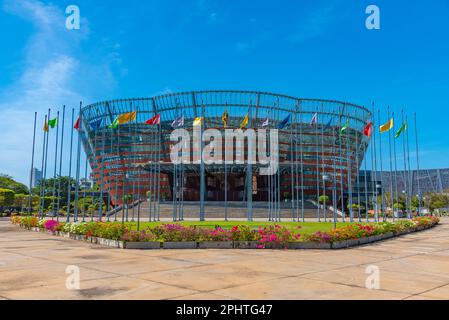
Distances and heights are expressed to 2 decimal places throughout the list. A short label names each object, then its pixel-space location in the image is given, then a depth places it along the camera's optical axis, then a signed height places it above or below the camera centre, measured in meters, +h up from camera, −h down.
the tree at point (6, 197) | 77.02 +0.97
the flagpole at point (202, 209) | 43.88 -0.73
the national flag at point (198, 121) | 43.72 +9.50
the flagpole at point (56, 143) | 38.88 +6.14
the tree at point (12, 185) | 113.54 +5.17
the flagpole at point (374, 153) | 44.47 +5.96
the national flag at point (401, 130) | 44.47 +8.74
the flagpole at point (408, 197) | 46.80 +0.89
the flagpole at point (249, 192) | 46.14 +1.36
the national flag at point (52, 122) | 38.16 +8.03
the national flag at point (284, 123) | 50.51 +10.81
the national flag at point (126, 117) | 38.98 +8.81
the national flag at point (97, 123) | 44.81 +9.49
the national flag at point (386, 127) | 42.09 +8.62
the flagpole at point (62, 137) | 38.08 +6.84
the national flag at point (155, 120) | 41.09 +8.97
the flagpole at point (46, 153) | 39.62 +5.12
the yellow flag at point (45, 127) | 39.62 +7.87
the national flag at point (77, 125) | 36.47 +7.49
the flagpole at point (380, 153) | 46.55 +6.16
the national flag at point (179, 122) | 44.45 +9.52
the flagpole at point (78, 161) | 36.14 +3.96
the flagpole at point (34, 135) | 41.25 +7.30
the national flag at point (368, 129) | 41.41 +8.19
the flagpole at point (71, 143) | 36.92 +5.93
